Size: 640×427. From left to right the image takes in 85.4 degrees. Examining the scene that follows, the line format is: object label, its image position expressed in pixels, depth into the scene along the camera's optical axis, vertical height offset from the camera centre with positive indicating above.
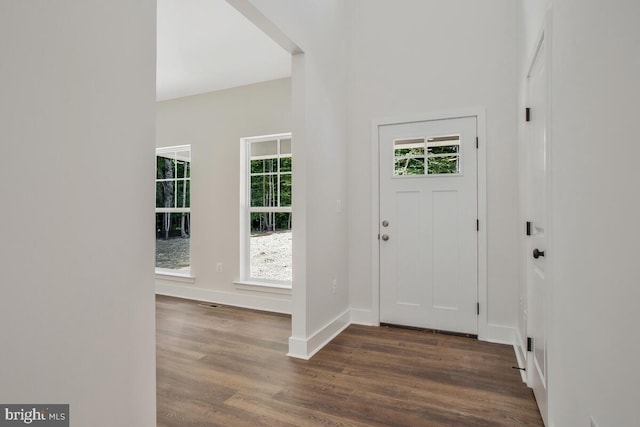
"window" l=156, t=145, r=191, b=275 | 4.89 +0.08
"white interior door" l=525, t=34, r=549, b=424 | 1.81 -0.07
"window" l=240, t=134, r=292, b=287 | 4.23 +0.05
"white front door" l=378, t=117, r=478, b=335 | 3.19 -0.10
